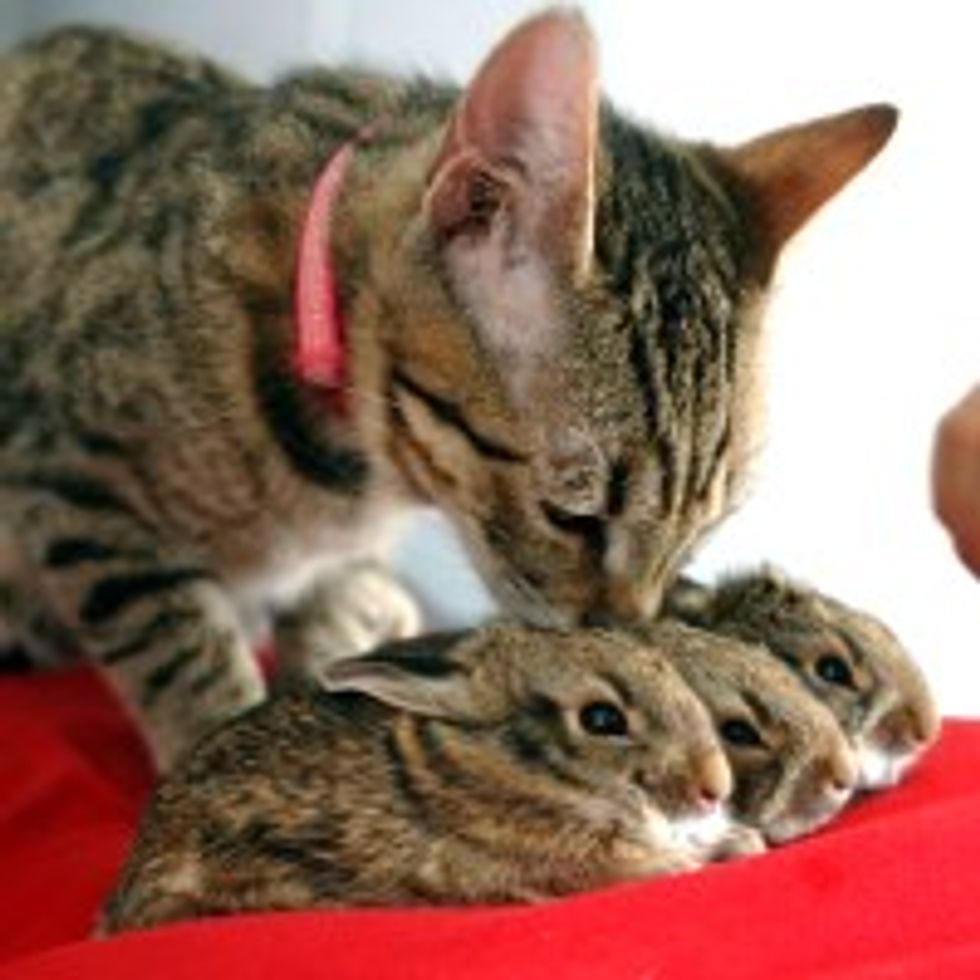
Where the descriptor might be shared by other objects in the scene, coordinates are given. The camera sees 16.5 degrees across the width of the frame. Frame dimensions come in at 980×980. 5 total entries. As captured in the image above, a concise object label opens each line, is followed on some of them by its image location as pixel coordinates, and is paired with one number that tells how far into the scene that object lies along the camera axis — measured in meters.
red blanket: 0.51
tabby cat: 0.61
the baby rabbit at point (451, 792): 0.57
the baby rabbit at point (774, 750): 0.60
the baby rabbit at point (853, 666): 0.63
